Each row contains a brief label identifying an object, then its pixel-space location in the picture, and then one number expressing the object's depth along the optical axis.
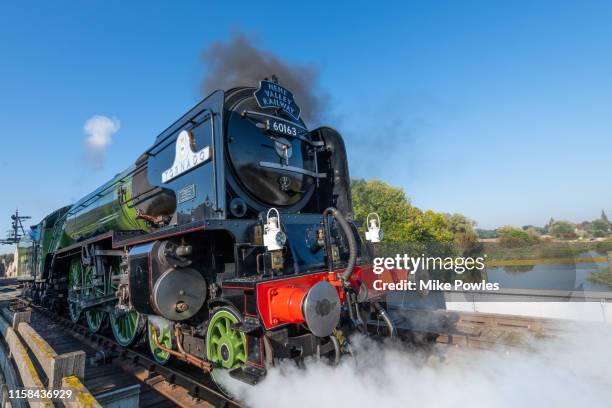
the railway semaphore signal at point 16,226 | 27.65
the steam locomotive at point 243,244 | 2.98
